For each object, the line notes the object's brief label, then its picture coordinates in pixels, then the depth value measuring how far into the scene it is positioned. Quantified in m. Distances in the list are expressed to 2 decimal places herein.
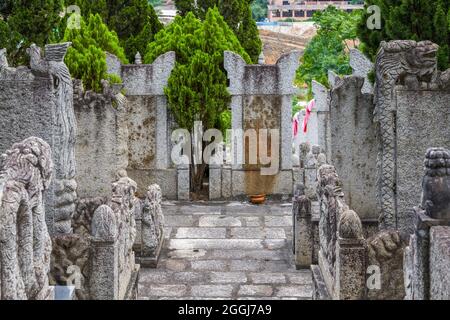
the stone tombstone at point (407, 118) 8.82
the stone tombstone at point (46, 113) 9.01
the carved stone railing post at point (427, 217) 5.68
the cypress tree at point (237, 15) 17.73
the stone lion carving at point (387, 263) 7.57
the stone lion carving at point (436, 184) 5.78
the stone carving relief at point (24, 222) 5.34
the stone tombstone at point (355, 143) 10.30
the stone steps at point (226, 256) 9.35
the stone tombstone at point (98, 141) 10.70
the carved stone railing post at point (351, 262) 7.51
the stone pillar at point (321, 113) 14.10
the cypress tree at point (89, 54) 13.55
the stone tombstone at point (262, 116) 14.09
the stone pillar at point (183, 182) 14.30
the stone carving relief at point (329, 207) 8.00
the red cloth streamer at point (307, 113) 16.11
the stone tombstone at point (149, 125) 14.28
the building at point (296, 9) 49.16
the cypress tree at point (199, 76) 14.12
